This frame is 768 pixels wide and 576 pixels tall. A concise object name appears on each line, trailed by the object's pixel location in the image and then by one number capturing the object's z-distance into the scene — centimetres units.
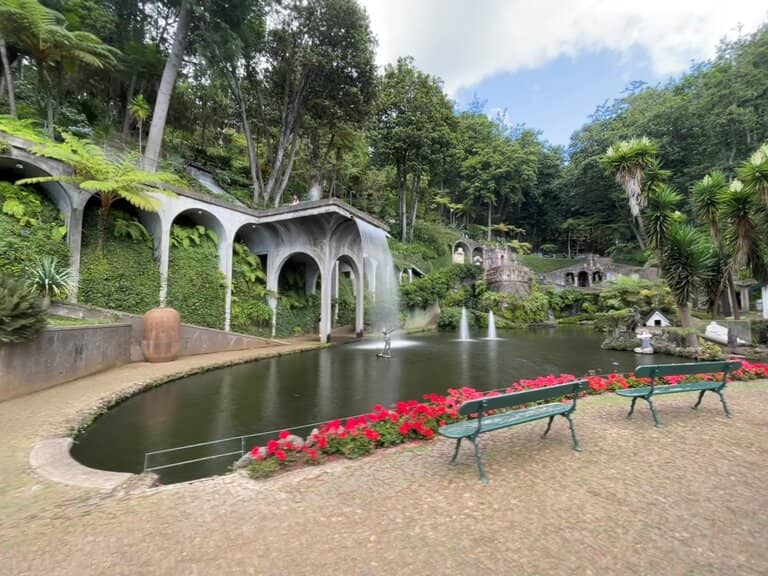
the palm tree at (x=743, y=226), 1202
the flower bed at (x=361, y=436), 394
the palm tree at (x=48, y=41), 1073
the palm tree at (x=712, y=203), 1295
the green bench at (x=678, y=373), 512
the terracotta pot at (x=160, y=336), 1050
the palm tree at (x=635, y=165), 1394
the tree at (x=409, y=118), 3189
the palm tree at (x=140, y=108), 1762
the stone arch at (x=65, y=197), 1054
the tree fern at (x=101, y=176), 992
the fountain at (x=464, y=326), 2458
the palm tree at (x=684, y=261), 1266
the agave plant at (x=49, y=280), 930
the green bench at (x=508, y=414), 354
